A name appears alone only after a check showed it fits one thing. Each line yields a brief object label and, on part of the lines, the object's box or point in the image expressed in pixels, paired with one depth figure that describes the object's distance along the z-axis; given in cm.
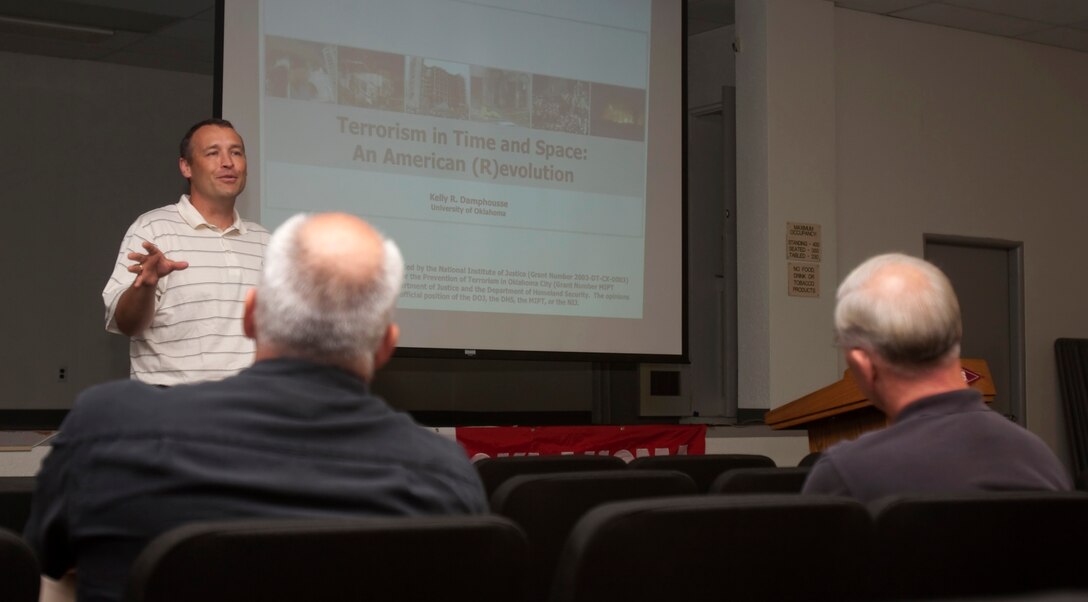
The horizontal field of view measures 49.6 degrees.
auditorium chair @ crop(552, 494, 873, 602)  126
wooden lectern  365
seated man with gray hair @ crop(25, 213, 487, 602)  124
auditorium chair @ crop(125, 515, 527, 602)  110
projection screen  486
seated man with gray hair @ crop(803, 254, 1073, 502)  171
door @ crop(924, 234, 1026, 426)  737
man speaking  336
